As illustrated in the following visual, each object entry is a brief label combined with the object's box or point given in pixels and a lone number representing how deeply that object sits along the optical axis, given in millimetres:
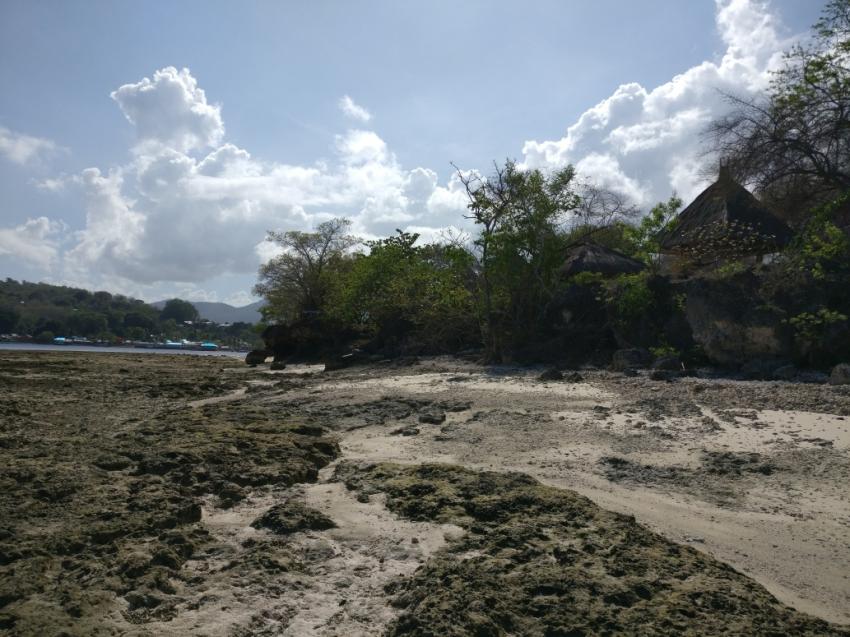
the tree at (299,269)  32188
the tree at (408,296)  18078
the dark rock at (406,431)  6288
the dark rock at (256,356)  22234
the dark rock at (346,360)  16375
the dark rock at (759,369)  9508
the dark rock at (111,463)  4758
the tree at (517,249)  15336
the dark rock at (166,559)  2943
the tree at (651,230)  15692
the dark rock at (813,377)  8766
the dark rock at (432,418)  6809
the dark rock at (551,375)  10157
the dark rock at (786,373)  9175
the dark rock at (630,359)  11484
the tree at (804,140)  12016
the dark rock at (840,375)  8086
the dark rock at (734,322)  10289
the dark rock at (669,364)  10695
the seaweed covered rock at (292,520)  3451
